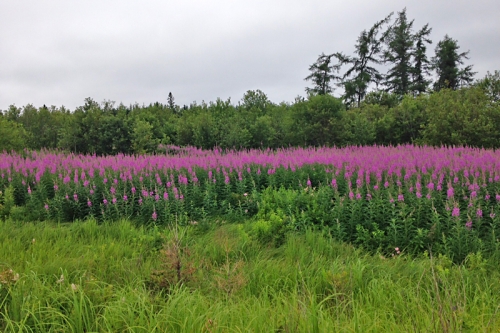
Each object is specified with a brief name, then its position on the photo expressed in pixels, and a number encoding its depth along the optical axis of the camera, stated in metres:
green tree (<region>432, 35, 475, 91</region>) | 31.97
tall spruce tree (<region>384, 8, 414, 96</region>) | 31.02
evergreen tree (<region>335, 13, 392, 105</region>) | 28.08
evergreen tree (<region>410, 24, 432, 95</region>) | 32.34
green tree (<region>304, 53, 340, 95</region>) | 27.77
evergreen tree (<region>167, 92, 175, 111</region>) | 67.72
